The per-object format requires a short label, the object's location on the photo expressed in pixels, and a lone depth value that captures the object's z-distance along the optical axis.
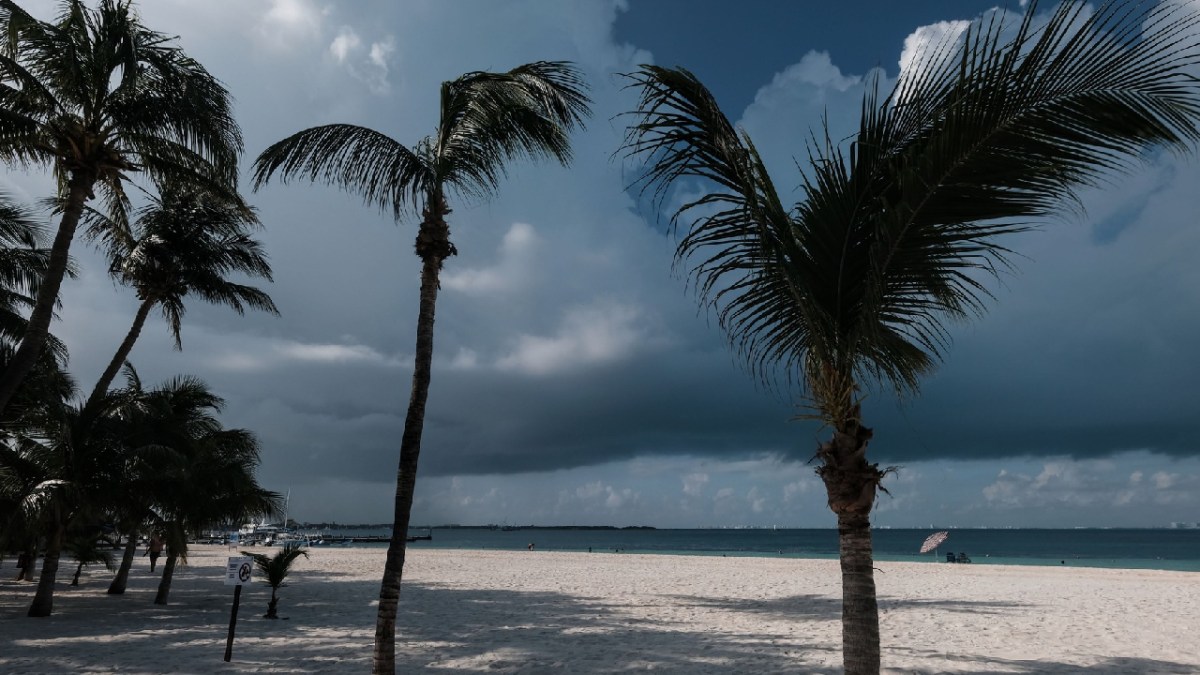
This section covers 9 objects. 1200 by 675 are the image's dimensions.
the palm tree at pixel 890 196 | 3.47
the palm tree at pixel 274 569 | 13.62
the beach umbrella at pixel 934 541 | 40.08
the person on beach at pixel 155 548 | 20.54
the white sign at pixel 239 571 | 9.34
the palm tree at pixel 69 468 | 12.62
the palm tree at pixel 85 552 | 17.86
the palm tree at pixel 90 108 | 9.66
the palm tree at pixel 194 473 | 14.14
